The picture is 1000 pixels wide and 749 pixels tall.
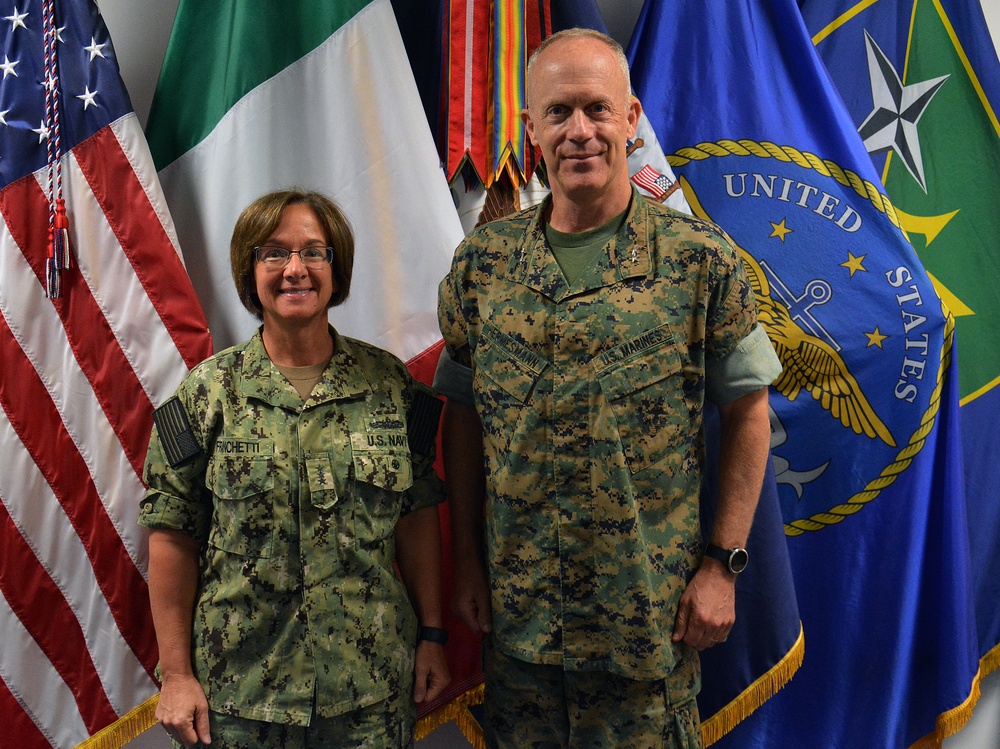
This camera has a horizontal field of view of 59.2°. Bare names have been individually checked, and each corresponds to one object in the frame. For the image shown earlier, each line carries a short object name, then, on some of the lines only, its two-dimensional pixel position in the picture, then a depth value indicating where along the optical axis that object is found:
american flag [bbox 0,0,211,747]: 1.61
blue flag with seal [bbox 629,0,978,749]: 1.87
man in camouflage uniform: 1.36
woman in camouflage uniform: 1.34
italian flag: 1.79
